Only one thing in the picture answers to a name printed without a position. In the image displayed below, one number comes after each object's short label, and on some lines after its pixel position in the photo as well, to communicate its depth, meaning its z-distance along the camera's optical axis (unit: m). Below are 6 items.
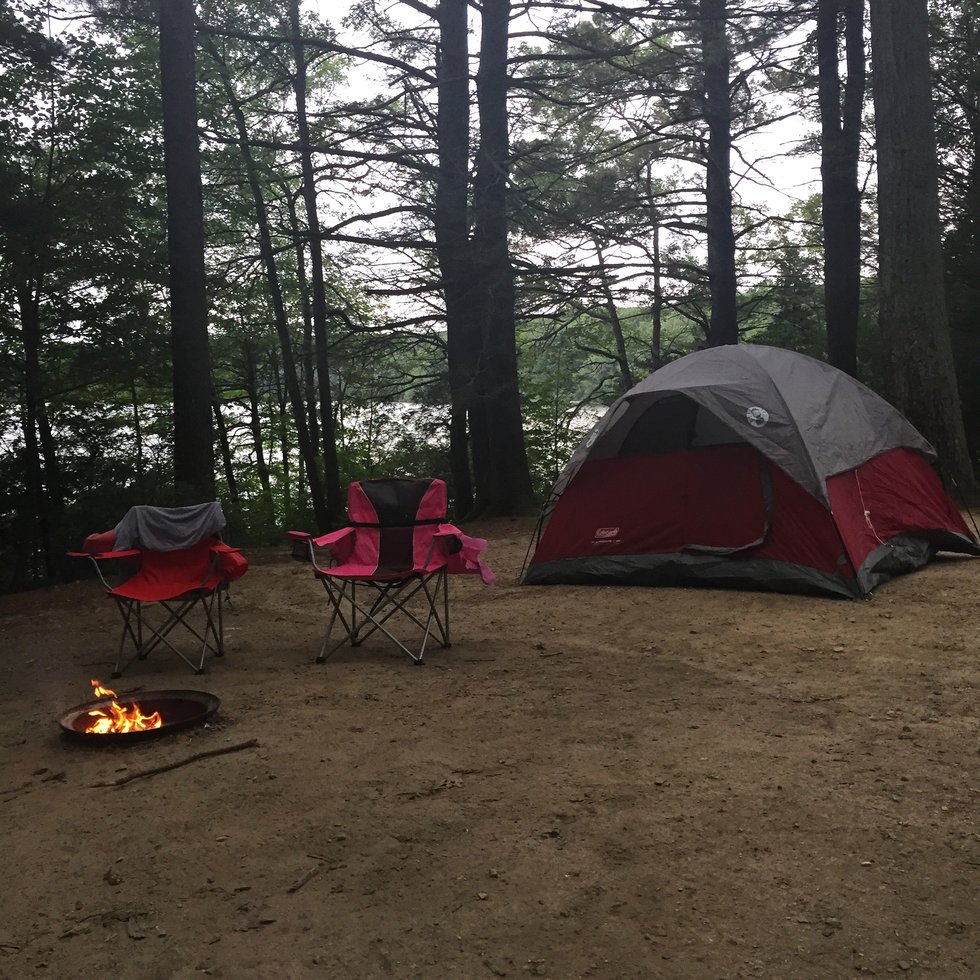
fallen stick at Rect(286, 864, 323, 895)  2.27
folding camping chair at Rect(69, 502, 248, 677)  4.71
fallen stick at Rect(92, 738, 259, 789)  3.04
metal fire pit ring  3.42
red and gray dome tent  5.68
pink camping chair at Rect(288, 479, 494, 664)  4.79
